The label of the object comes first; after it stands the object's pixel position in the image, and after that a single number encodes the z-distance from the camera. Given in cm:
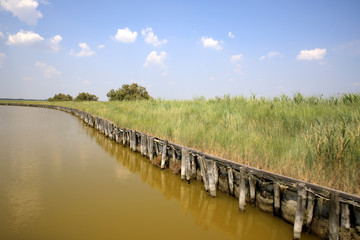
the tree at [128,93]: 4469
